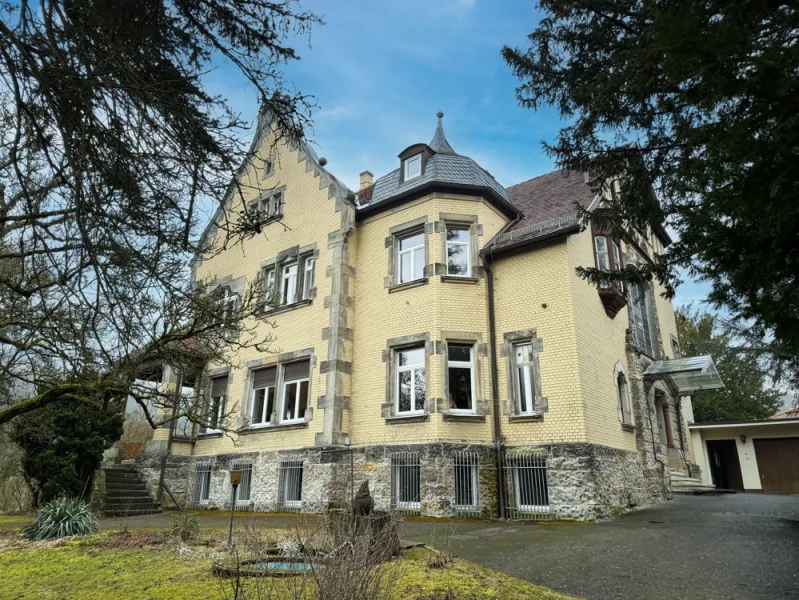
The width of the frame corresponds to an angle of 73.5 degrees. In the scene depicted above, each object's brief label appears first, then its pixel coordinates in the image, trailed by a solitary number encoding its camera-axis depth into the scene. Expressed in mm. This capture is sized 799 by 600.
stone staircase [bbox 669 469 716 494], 17656
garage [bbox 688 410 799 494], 22422
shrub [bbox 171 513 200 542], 7914
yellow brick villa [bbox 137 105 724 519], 12195
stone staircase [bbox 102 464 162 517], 14125
